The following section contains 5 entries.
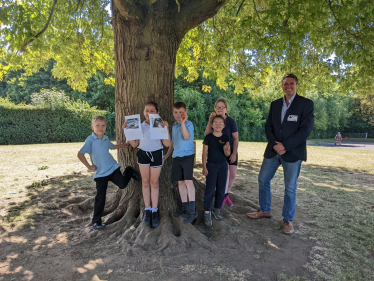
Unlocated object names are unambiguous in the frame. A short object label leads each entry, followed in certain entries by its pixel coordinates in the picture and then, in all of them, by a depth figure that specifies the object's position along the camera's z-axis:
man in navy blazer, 3.73
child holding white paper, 3.70
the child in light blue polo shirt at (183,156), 3.70
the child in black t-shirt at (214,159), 3.94
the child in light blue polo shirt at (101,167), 3.87
